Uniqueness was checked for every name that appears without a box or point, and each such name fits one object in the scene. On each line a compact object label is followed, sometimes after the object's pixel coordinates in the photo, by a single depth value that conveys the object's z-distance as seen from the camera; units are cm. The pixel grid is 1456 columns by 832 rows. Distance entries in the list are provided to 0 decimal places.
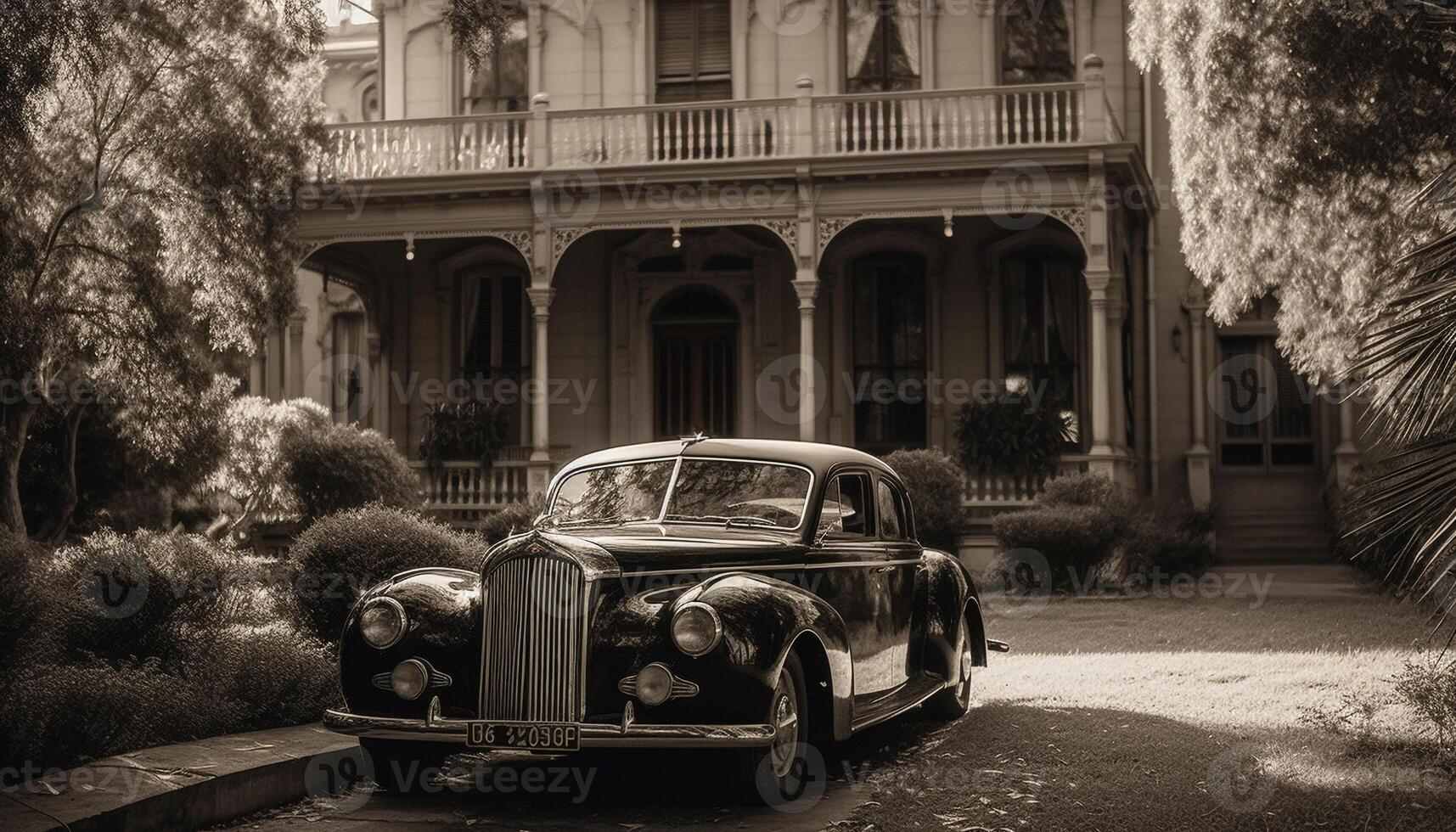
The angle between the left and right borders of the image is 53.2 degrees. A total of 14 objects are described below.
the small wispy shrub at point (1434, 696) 676
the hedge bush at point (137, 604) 796
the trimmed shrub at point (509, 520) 1600
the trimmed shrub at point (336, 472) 1495
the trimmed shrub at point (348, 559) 970
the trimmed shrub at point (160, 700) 614
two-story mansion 1828
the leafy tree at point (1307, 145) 1062
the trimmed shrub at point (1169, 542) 1599
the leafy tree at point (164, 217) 1219
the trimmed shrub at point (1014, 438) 1809
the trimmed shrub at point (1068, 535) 1541
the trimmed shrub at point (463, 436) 1984
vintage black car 572
